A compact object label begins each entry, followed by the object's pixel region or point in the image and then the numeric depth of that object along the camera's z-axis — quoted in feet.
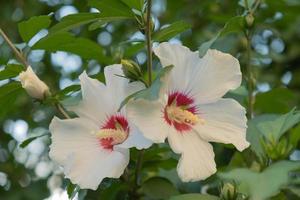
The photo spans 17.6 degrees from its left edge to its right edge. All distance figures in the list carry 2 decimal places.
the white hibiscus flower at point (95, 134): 2.29
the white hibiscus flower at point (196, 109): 2.24
